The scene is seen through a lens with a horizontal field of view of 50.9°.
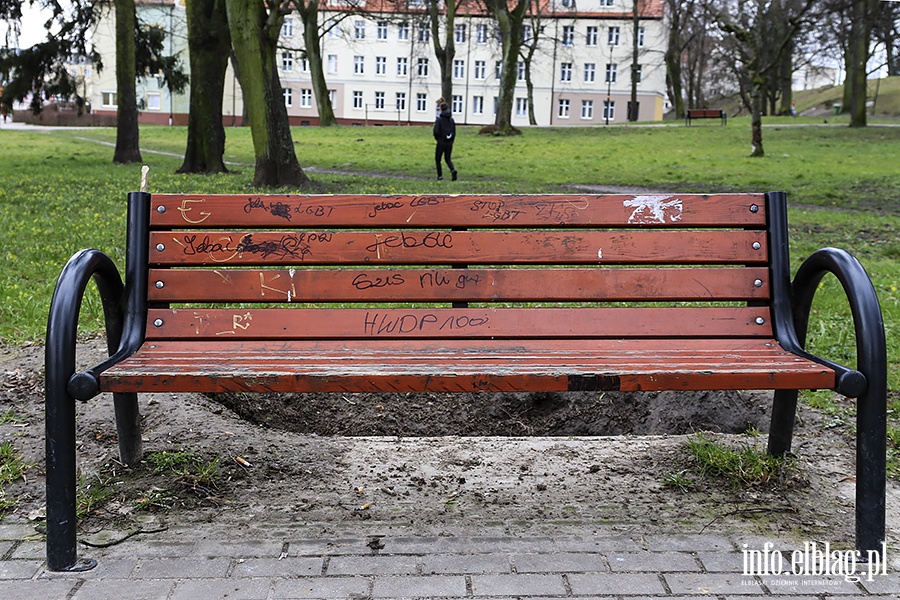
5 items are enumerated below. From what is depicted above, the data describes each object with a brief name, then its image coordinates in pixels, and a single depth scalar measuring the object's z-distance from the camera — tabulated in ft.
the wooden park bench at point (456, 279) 11.18
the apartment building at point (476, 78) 220.64
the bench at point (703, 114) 134.41
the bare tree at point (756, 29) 72.38
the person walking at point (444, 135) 58.65
